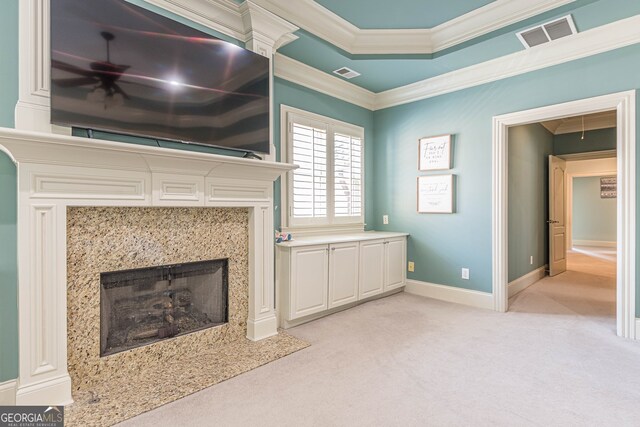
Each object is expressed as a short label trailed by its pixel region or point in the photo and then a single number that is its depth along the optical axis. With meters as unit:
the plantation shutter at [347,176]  4.16
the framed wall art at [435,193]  4.02
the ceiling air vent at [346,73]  3.77
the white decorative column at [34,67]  1.82
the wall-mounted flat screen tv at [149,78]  1.90
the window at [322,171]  3.59
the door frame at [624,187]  2.87
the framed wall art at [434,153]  4.04
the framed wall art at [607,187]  9.65
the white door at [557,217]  5.64
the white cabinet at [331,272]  3.13
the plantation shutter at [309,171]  3.62
